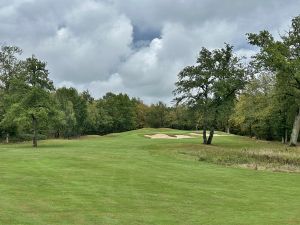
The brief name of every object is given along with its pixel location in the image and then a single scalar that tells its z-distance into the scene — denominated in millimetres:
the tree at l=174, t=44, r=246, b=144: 47594
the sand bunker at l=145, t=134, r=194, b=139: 73900
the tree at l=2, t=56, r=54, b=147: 49000
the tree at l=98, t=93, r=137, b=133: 110494
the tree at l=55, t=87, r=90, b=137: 92862
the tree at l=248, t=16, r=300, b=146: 42147
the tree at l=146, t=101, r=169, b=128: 127375
